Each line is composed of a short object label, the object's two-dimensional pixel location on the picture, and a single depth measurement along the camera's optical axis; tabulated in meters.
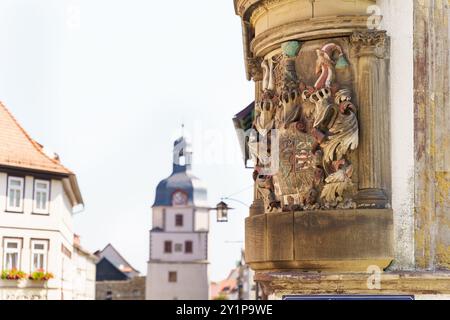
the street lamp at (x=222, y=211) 27.47
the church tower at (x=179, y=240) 87.56
